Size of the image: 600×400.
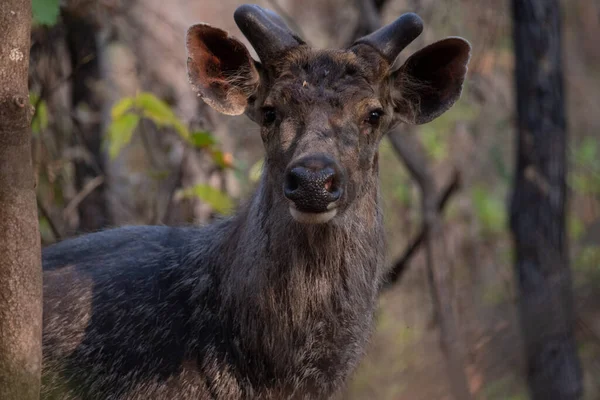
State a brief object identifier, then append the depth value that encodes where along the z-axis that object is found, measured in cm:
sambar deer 1095
